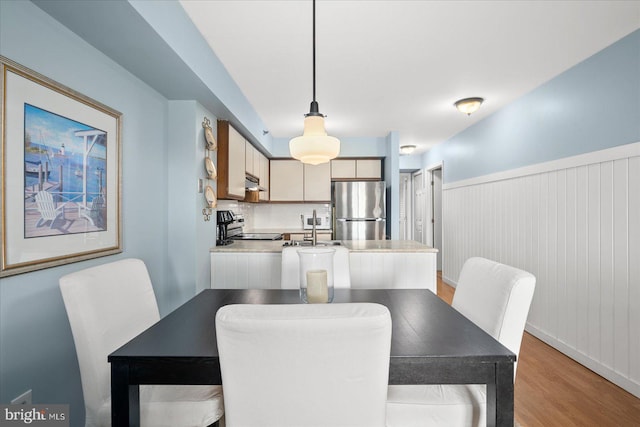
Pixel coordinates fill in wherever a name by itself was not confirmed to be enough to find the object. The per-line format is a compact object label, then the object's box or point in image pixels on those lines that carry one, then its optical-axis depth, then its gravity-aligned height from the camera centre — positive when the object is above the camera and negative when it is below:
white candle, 1.33 -0.29
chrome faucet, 2.39 -0.13
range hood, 4.18 +0.45
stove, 3.33 -0.20
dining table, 0.98 -0.46
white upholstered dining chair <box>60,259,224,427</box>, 1.12 -0.55
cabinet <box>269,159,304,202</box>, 5.34 +0.54
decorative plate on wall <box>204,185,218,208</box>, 2.78 +0.16
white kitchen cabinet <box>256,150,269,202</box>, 4.77 +0.60
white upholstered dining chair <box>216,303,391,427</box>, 0.75 -0.36
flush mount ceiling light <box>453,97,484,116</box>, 3.35 +1.15
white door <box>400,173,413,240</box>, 7.33 +0.14
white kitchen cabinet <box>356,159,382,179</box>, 5.29 +0.76
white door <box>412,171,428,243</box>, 6.55 +0.18
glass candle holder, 1.33 -0.25
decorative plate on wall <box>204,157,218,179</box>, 2.76 +0.40
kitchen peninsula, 2.83 -0.47
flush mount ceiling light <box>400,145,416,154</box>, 5.75 +1.18
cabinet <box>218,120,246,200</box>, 3.12 +0.53
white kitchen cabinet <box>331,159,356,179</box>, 5.29 +0.76
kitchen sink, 3.02 -0.28
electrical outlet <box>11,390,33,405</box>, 1.31 -0.76
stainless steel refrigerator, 4.88 +0.03
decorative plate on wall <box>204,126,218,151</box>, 2.75 +0.66
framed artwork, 1.27 +0.19
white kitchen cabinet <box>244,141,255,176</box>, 3.89 +0.70
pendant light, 1.69 +0.38
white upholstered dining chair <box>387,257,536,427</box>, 1.11 -0.50
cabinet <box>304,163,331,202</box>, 5.31 +0.52
